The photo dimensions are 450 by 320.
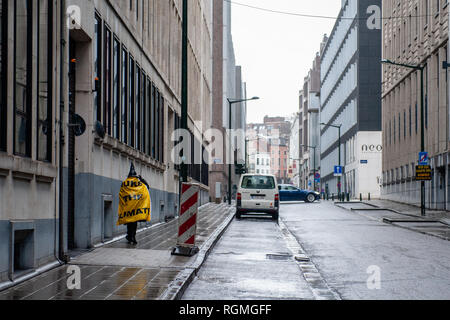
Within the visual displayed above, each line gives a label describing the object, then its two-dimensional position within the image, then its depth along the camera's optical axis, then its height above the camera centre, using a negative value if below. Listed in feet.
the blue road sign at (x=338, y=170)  220.37 +3.86
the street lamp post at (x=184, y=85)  48.42 +6.50
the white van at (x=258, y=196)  98.73 -1.65
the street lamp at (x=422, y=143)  115.18 +6.28
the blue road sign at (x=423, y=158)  112.98 +3.77
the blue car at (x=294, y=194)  176.45 -2.50
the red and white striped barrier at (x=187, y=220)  45.01 -2.18
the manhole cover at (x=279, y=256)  48.06 -4.74
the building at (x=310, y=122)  446.19 +38.53
